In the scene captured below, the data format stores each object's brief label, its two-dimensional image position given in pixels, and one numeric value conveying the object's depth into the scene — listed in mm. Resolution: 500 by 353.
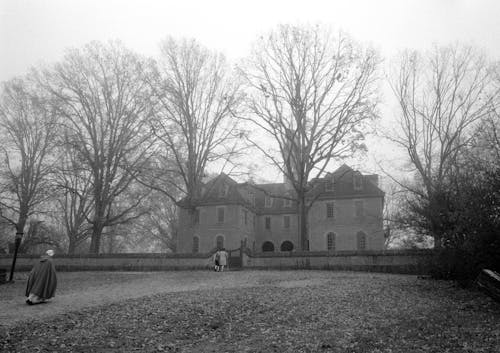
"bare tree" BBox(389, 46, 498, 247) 29344
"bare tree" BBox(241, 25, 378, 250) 30250
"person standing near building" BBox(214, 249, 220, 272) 26516
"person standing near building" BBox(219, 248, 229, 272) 26578
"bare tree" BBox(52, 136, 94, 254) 34034
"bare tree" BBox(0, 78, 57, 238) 34219
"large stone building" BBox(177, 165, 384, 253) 42938
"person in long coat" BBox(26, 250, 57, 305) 14758
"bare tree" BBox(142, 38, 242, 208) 32656
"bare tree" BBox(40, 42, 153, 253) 32562
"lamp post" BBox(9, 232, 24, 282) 22569
